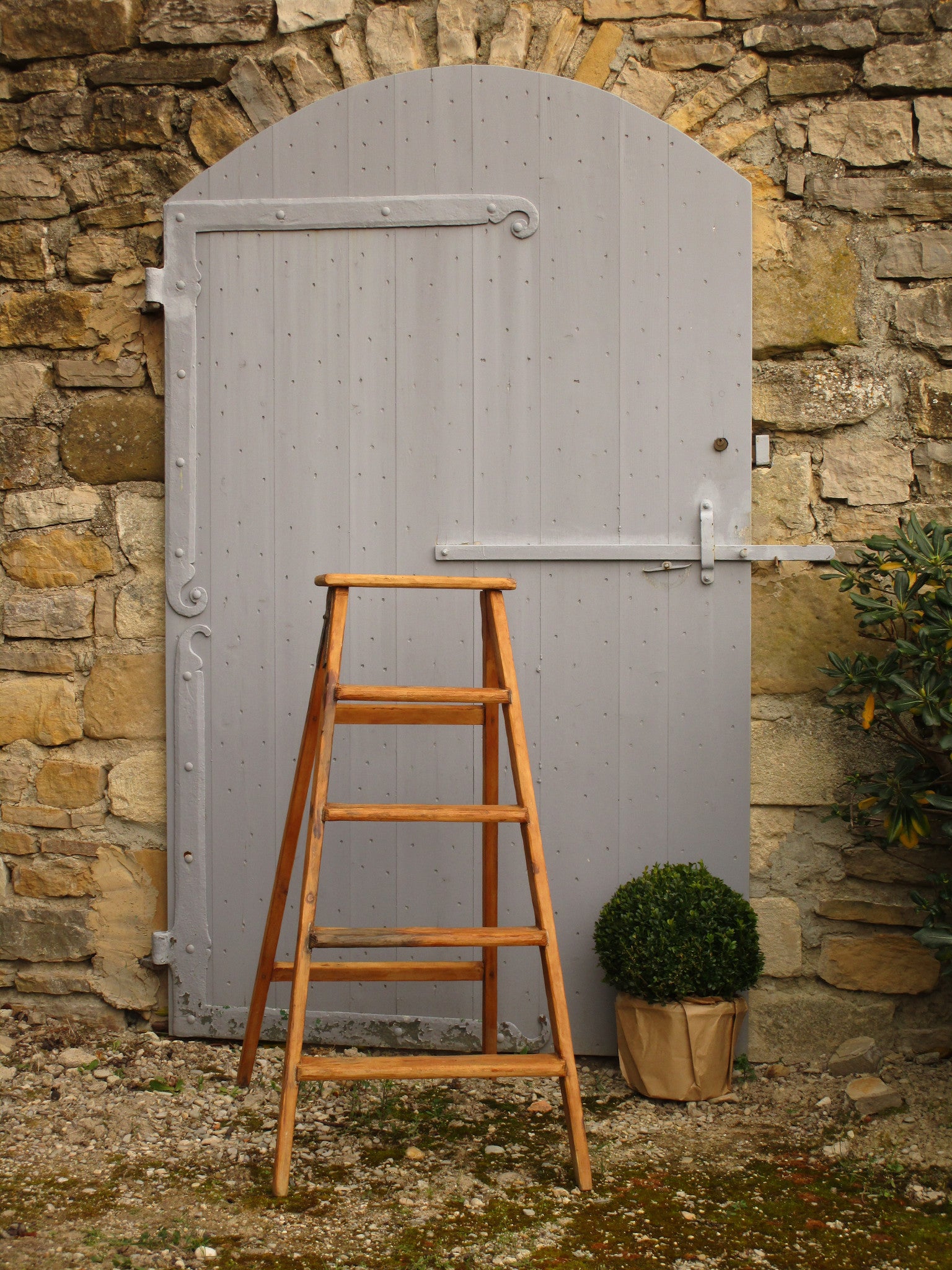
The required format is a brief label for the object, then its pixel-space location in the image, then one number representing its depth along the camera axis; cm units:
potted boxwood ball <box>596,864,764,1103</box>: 229
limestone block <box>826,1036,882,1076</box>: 247
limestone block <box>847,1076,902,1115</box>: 232
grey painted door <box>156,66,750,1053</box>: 257
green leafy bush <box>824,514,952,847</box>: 219
